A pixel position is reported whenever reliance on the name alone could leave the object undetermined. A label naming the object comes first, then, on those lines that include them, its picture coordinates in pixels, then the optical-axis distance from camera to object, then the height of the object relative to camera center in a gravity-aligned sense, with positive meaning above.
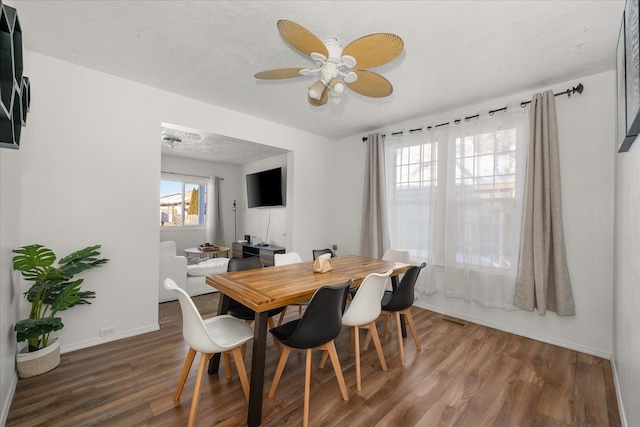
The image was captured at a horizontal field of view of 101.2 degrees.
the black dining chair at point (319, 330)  1.57 -0.75
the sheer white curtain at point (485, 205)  2.87 +0.08
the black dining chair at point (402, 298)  2.24 -0.76
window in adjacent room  6.35 +0.23
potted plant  1.89 -0.67
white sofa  3.58 -0.89
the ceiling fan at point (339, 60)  1.45 +0.95
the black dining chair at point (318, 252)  3.51 -0.55
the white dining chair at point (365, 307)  1.91 -0.72
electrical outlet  2.57 -1.18
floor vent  3.14 -1.34
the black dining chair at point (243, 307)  2.21 -0.84
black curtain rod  2.52 +1.17
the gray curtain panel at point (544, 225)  2.57 -0.13
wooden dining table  1.56 -0.54
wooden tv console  5.09 -0.84
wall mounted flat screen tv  5.48 +0.51
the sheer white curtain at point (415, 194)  3.54 +0.26
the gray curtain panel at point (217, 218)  6.54 -0.15
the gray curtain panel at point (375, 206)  3.98 +0.09
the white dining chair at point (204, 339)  1.50 -0.80
